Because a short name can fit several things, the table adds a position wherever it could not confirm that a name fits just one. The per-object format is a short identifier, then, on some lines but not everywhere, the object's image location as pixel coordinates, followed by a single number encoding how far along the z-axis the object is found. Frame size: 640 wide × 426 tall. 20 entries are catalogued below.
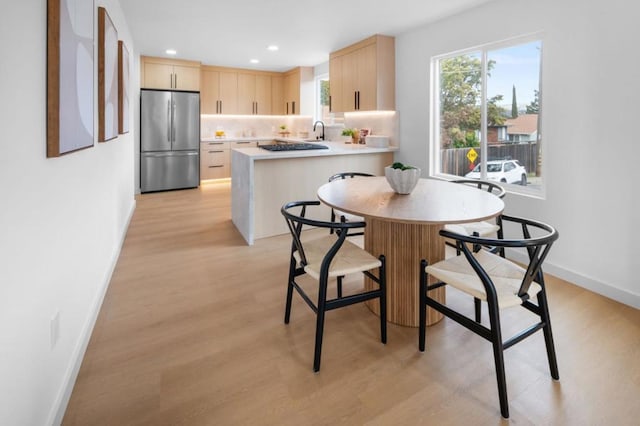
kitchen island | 4.00
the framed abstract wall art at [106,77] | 2.51
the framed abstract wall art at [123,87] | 3.46
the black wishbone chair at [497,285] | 1.57
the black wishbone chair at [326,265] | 1.87
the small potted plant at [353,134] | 5.59
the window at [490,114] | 3.35
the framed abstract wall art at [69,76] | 1.47
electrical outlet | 1.53
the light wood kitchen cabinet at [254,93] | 7.99
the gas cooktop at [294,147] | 4.39
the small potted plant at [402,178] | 2.34
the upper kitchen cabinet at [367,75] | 4.78
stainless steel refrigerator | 6.60
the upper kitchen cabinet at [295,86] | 7.53
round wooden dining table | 2.04
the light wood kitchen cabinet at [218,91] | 7.59
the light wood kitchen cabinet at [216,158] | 7.57
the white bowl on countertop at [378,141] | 5.01
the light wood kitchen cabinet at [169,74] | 6.65
